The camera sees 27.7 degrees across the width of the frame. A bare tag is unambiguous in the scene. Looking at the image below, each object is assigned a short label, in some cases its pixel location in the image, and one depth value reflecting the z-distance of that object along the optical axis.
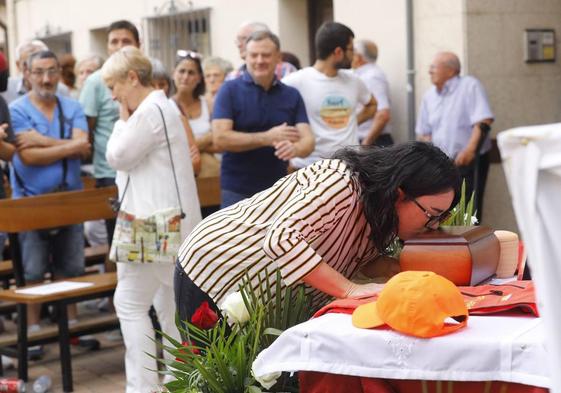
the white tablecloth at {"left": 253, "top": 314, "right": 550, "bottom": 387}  2.38
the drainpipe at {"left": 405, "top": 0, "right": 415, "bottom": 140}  9.85
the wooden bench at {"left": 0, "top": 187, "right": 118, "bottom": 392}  6.30
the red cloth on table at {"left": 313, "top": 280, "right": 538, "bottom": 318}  2.64
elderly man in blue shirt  9.20
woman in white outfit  5.41
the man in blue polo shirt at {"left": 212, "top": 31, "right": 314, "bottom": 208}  6.28
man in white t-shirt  7.09
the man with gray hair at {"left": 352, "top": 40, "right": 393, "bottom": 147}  9.64
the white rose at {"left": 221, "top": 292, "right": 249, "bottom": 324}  3.19
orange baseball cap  2.47
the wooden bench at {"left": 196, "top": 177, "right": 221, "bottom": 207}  7.46
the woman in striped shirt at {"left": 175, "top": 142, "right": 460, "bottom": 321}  3.05
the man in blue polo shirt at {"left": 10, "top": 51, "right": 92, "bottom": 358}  7.07
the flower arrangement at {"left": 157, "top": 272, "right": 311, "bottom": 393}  3.07
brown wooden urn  3.06
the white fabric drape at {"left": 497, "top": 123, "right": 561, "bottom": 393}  1.78
